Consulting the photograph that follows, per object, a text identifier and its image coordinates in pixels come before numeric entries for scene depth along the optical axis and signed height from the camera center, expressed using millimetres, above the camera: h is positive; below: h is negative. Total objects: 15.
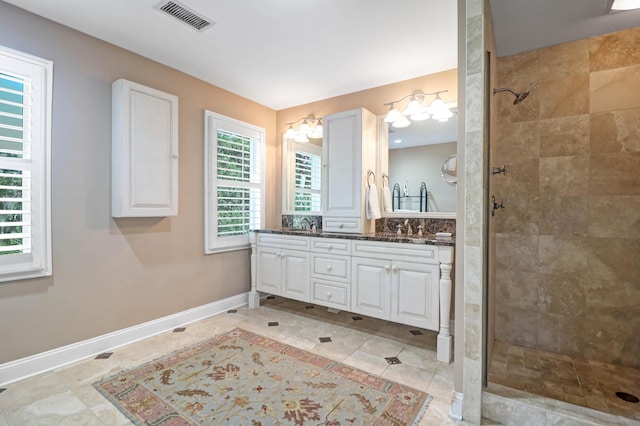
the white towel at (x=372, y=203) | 3104 +92
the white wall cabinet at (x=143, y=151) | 2457 +503
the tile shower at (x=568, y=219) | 2152 -47
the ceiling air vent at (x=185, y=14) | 2023 +1357
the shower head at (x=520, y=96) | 2162 +825
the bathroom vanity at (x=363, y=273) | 2359 -557
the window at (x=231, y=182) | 3266 +338
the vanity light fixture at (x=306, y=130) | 3717 +1002
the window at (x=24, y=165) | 1982 +301
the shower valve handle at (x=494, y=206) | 2043 +49
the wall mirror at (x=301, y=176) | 3861 +450
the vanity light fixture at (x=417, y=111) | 2867 +970
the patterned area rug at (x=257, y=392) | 1669 -1108
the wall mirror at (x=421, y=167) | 2957 +453
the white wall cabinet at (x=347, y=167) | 3119 +471
